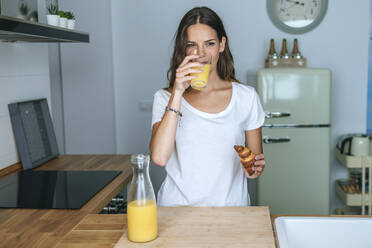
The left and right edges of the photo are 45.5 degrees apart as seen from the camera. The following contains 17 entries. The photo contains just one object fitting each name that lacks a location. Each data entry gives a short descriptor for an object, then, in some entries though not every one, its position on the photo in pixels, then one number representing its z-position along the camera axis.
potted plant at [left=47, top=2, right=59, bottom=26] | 2.05
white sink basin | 1.37
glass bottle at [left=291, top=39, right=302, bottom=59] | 3.49
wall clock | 3.67
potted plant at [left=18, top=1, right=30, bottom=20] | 1.77
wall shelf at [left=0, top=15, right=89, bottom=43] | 1.47
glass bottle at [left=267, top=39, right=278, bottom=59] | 3.50
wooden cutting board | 1.17
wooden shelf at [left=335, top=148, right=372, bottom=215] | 3.30
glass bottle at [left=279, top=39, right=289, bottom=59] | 3.48
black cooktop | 1.73
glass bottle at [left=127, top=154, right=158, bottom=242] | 1.15
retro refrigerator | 3.25
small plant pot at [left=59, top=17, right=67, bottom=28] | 2.11
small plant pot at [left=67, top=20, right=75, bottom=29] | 2.17
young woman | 1.73
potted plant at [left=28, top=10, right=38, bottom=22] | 1.87
